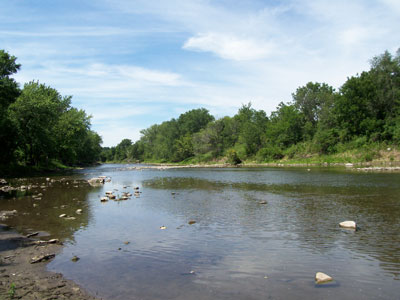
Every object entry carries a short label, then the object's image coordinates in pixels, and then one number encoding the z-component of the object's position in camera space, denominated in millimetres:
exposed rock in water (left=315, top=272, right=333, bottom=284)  7864
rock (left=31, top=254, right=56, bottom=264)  9320
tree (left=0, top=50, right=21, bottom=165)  42469
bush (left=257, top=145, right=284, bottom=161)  95312
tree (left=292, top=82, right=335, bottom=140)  94312
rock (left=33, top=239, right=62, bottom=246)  11469
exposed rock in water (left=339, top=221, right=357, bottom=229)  13312
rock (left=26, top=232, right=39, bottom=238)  12355
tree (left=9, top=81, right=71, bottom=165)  48500
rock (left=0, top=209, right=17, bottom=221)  16070
